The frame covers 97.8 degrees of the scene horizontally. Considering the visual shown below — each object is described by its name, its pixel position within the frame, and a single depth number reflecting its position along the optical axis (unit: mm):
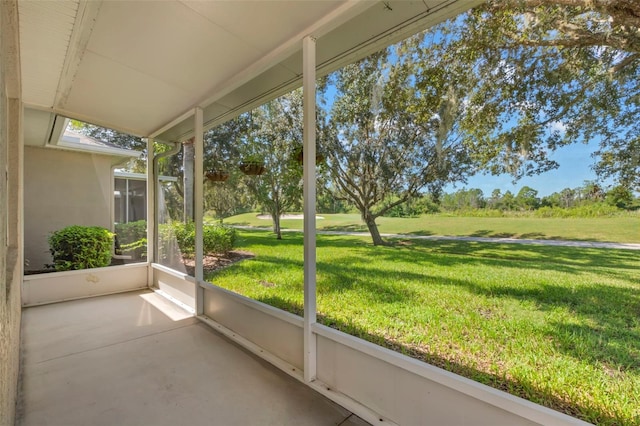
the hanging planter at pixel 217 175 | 4363
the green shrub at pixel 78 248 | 4469
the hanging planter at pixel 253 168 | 4105
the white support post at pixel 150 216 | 4883
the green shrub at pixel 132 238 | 5145
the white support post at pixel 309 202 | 2135
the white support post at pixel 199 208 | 3475
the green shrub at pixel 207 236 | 4844
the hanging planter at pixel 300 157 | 3336
